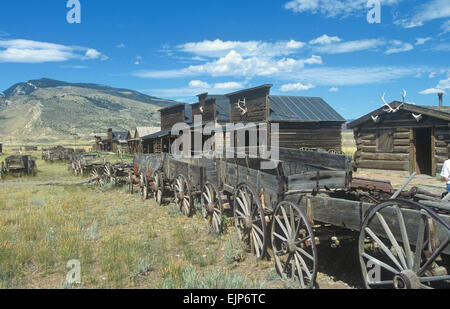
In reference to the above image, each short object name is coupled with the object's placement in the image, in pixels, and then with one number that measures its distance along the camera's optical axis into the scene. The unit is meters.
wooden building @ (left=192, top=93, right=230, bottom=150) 26.15
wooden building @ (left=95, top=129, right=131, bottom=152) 52.79
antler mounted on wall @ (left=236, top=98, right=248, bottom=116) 21.94
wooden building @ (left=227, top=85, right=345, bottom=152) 20.47
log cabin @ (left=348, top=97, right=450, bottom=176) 12.14
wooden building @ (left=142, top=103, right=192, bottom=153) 29.12
